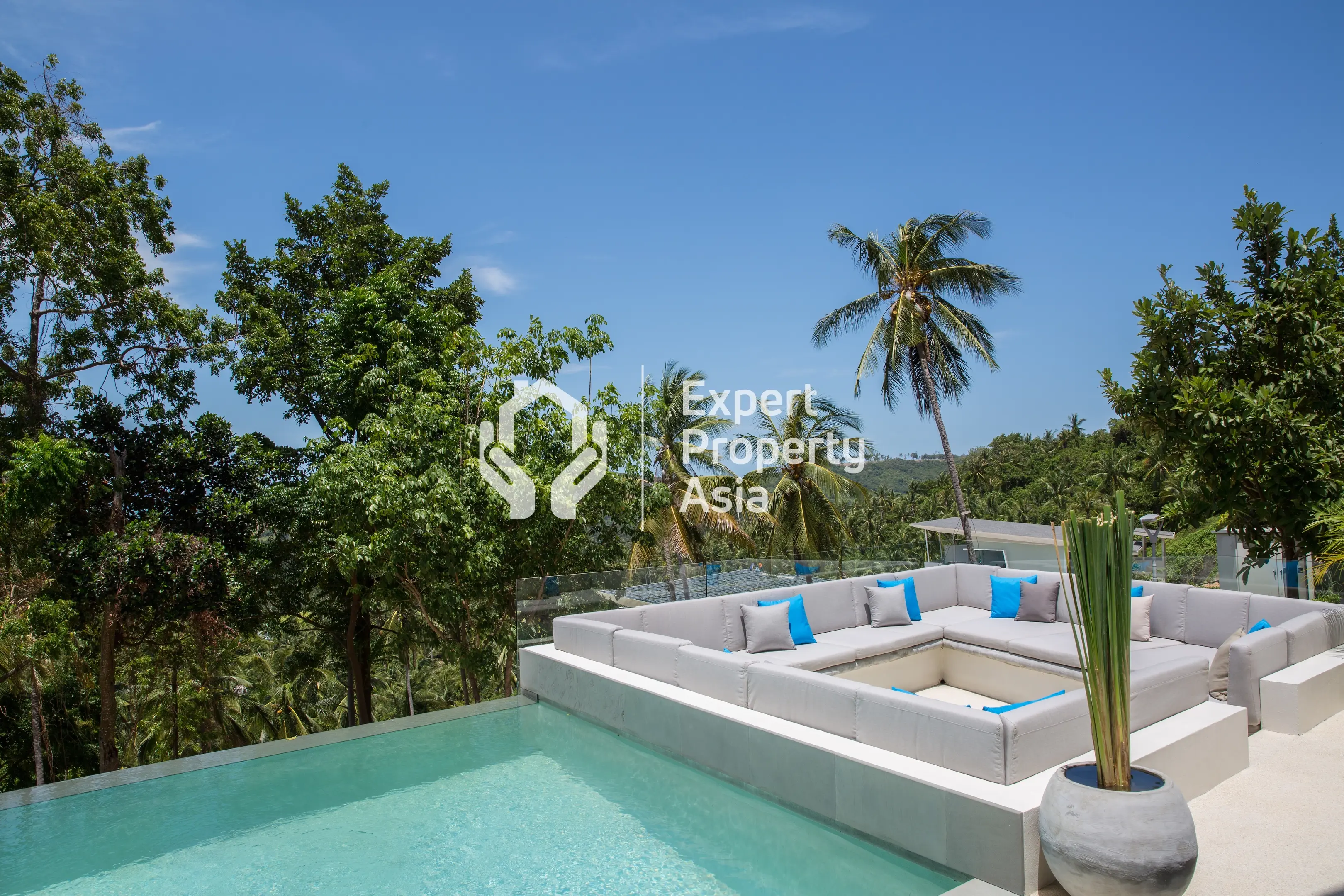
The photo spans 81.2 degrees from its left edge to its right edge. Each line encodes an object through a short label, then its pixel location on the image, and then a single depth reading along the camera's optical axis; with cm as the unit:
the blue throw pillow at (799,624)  539
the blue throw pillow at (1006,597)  590
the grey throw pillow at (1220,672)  401
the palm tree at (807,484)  1481
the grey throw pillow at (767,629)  522
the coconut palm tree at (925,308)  1265
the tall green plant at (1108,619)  229
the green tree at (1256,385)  628
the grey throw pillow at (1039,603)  566
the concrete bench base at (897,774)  246
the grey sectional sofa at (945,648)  272
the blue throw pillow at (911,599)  601
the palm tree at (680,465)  1328
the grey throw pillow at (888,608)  582
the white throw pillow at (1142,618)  509
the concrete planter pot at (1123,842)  214
